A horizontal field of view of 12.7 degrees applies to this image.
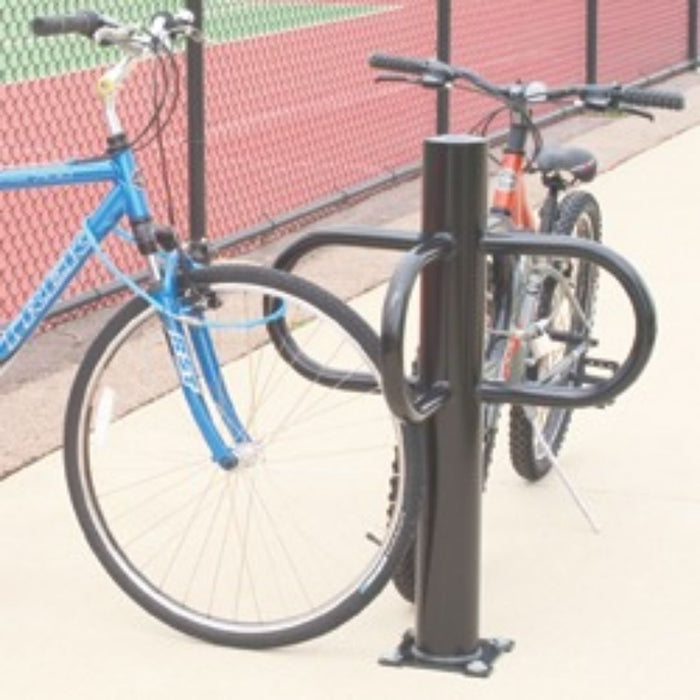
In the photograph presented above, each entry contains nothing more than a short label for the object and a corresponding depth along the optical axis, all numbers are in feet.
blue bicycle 22.09
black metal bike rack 20.95
